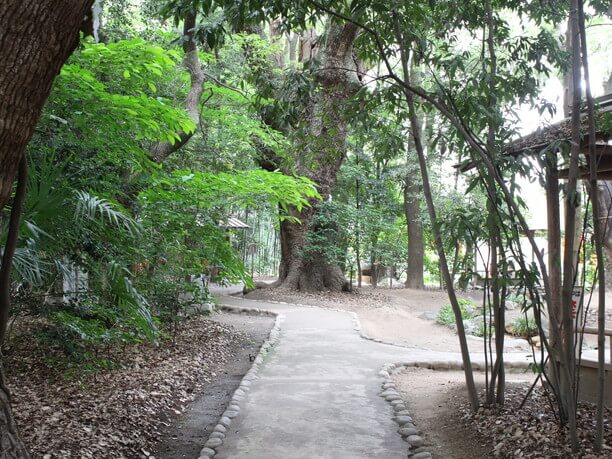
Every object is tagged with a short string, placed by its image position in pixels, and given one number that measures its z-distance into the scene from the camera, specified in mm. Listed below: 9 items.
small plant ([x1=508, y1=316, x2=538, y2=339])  12035
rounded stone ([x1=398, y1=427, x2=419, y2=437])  4781
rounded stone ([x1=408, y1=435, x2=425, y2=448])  4559
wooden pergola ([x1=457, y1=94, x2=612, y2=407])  4188
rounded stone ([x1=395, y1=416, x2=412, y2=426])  5112
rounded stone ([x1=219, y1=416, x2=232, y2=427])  4867
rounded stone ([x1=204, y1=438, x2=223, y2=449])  4355
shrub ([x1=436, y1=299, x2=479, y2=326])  14325
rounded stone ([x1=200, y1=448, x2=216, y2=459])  4141
